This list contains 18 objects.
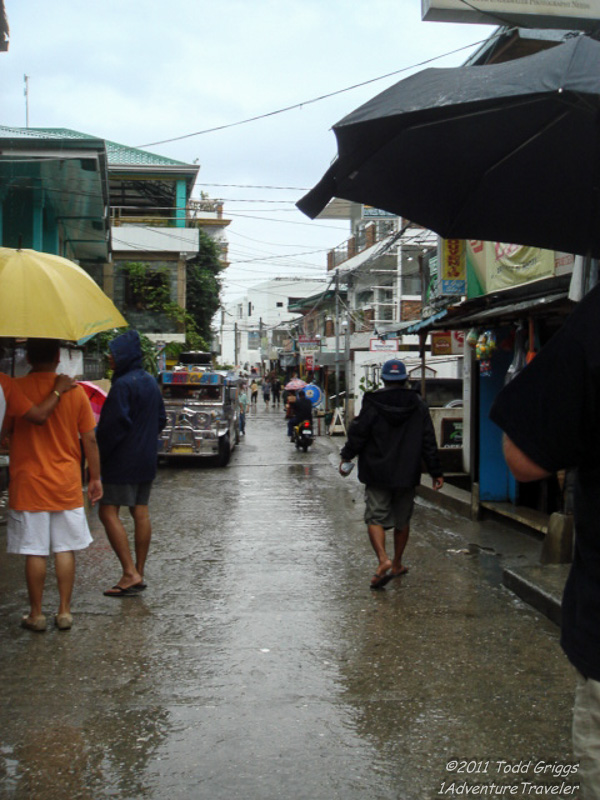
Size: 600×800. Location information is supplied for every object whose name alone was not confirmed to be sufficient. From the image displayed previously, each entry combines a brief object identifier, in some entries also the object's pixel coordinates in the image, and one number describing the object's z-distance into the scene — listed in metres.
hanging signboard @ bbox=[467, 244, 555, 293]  10.47
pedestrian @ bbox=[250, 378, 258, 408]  52.91
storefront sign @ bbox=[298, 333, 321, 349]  40.41
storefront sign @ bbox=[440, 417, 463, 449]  15.59
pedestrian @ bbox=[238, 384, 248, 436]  28.82
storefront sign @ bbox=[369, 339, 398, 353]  24.61
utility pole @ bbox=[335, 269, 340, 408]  30.87
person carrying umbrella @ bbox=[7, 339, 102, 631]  5.70
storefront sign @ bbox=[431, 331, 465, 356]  16.05
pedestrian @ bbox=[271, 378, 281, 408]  55.49
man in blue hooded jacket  6.78
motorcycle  22.83
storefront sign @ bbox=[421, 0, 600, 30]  8.12
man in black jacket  7.28
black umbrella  3.29
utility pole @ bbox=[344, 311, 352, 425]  29.16
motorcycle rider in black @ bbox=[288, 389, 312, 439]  23.23
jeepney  18.62
